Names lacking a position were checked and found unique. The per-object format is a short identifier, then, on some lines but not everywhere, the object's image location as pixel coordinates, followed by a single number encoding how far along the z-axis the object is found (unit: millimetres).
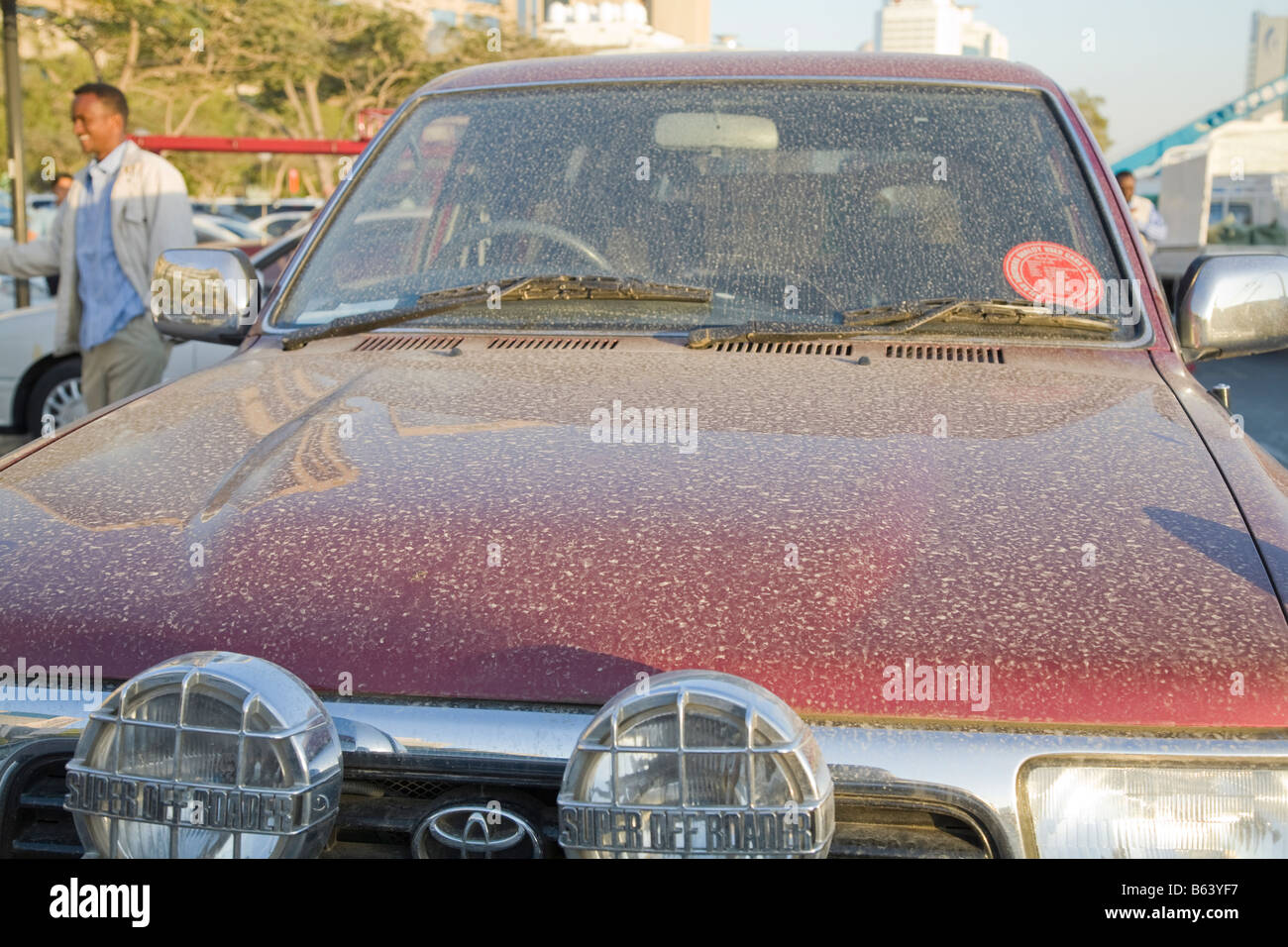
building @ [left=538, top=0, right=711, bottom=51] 66875
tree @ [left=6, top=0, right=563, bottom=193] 30406
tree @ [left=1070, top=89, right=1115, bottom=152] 59794
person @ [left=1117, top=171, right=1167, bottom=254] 13453
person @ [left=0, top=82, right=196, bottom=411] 5969
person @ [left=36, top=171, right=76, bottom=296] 11906
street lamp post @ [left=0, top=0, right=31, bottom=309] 9547
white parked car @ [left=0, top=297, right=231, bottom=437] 7824
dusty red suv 1333
